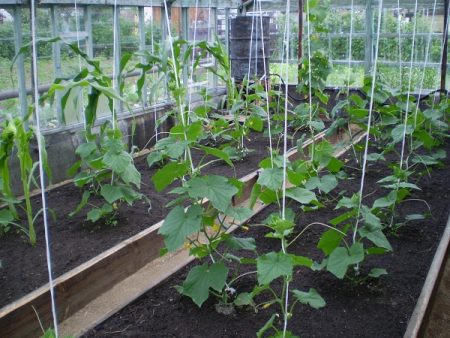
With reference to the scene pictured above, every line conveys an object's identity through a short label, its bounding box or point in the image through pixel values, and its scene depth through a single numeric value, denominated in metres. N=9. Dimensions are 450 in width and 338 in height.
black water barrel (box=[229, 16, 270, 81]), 6.14
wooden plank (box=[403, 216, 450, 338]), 1.99
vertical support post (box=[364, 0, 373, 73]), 7.42
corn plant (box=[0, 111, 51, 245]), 2.49
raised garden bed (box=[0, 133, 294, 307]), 2.46
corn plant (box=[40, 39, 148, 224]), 2.71
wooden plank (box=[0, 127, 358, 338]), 2.16
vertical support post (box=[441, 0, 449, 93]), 5.65
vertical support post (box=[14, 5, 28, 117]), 3.70
